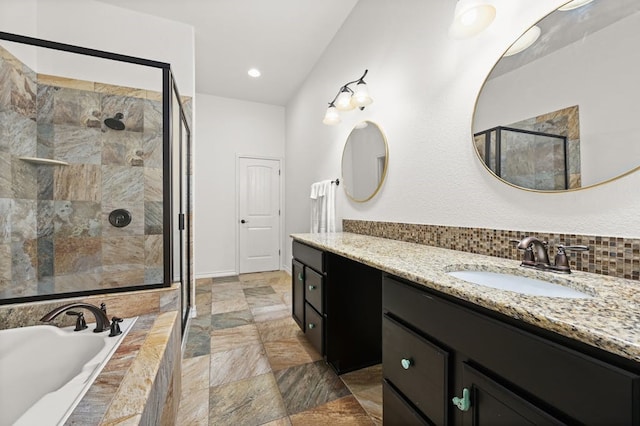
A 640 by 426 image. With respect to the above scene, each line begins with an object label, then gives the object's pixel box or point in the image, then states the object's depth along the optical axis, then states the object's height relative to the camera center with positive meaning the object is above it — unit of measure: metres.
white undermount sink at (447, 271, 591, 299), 0.86 -0.26
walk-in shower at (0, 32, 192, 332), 1.82 +0.34
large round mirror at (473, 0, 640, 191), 0.87 +0.45
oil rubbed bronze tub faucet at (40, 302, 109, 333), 1.25 -0.49
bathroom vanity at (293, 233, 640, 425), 0.46 -0.31
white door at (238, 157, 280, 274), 4.38 +0.01
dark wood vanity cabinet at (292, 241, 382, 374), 1.68 -0.64
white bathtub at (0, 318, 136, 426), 1.10 -0.66
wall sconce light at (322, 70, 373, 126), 2.05 +0.96
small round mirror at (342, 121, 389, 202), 2.08 +0.47
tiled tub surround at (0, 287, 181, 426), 0.77 -0.57
